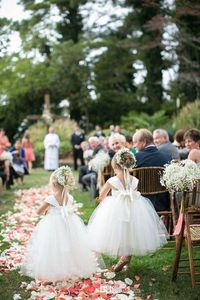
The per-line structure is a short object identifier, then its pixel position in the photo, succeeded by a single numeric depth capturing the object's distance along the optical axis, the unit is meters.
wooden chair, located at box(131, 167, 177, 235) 5.84
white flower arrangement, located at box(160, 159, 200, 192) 4.41
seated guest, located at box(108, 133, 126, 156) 7.91
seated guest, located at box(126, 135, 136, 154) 9.43
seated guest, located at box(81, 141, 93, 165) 10.86
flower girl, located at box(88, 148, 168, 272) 4.89
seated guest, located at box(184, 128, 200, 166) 6.19
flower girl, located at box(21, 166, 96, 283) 4.54
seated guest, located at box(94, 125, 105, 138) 18.58
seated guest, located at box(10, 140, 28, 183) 13.53
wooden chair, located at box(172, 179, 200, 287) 4.43
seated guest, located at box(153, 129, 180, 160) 7.62
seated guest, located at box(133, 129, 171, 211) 6.23
